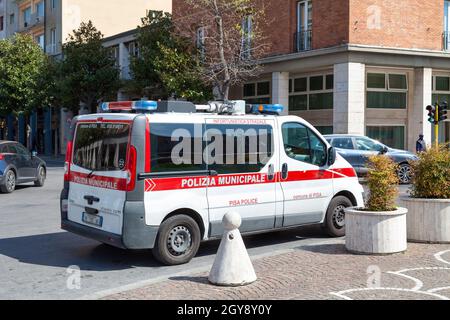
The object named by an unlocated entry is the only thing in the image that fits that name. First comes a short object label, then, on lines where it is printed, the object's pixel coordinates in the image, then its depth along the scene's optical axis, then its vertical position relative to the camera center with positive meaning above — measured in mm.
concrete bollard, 6051 -1079
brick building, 24141 +4457
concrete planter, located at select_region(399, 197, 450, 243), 8099 -805
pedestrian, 22380 +796
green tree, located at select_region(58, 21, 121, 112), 35656 +5618
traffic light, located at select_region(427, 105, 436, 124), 21102 +1871
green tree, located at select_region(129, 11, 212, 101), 27266 +4836
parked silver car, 18531 +419
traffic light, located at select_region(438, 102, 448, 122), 21056 +1924
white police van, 6953 -167
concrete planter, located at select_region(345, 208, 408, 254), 7391 -905
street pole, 20891 +1752
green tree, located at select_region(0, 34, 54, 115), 41406 +6145
